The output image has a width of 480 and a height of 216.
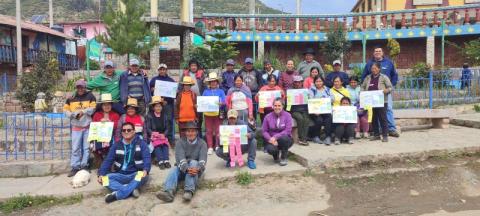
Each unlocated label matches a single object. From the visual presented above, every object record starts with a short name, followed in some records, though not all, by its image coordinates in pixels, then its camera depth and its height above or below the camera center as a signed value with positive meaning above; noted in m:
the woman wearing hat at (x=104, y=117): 6.58 -0.41
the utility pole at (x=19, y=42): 21.20 +2.62
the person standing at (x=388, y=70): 8.14 +0.39
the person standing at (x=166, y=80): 7.42 +0.08
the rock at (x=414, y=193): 5.89 -1.48
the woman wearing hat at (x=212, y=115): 7.35 -0.43
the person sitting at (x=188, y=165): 5.58 -1.03
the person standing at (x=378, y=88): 7.86 +0.02
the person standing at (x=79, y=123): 6.65 -0.50
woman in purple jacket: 6.56 -0.68
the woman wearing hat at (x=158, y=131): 6.78 -0.67
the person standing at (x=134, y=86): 7.09 +0.10
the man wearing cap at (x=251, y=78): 7.84 +0.24
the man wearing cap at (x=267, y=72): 7.96 +0.36
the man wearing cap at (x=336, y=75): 7.98 +0.29
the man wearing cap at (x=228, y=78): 7.78 +0.25
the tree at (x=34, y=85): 13.16 +0.24
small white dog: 6.07 -1.29
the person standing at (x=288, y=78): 7.98 +0.24
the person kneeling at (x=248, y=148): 6.51 -0.91
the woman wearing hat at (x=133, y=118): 6.52 -0.42
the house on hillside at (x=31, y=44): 24.81 +3.44
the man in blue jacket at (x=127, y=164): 5.68 -1.03
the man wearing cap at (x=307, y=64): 8.27 +0.53
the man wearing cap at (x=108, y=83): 7.09 +0.15
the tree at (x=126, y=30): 12.20 +1.85
